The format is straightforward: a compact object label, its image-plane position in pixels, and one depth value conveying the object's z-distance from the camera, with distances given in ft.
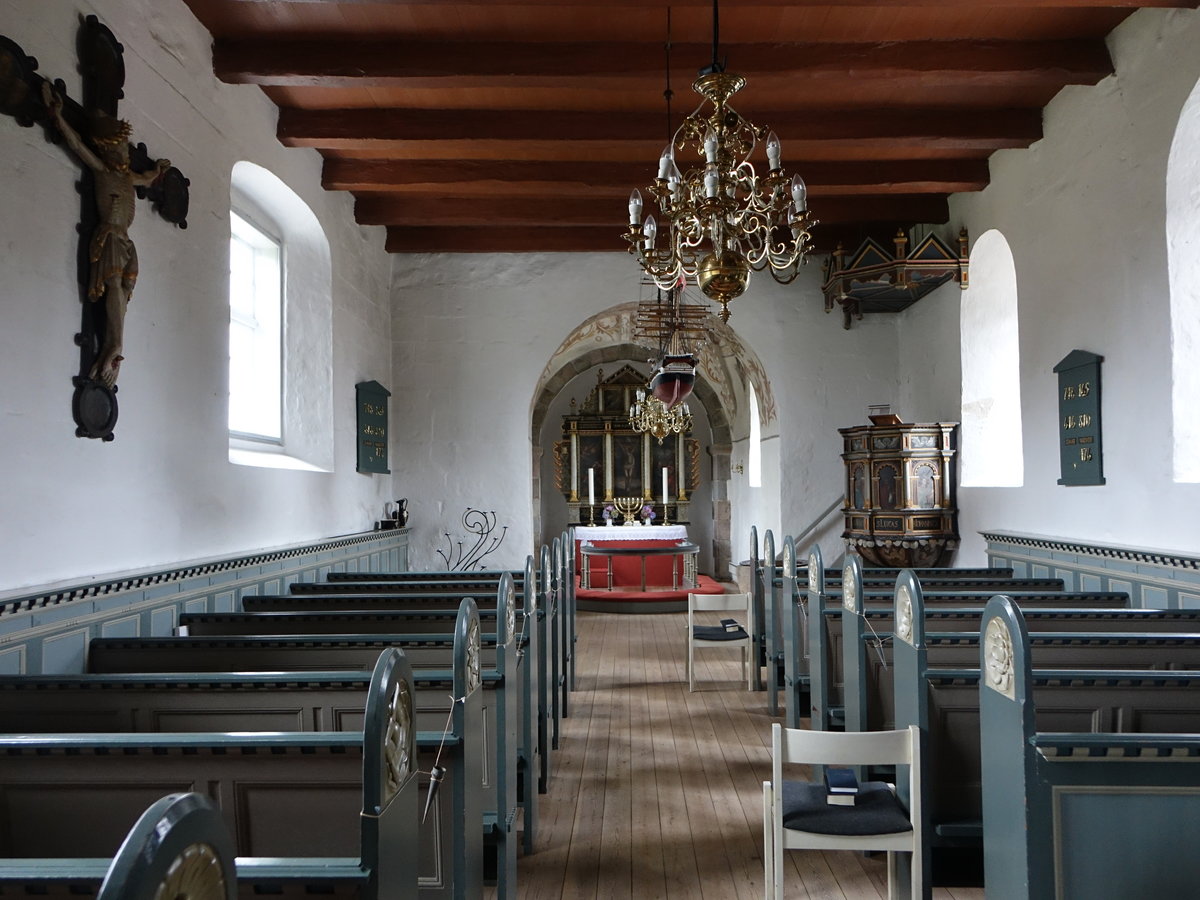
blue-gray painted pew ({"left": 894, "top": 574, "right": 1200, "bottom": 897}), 9.18
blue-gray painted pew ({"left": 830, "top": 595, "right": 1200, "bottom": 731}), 11.91
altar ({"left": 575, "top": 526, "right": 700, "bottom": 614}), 37.73
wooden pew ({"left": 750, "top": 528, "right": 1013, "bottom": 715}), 18.53
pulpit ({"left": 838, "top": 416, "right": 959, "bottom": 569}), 24.82
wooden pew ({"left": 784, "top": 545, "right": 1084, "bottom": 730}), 13.69
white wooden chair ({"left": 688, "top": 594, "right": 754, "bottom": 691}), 21.01
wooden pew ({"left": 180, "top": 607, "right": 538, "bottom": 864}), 12.30
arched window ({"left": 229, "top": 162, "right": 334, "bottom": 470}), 19.88
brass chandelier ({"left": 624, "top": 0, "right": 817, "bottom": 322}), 11.87
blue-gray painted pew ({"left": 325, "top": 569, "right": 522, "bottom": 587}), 18.60
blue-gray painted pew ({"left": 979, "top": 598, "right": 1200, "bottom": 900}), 6.56
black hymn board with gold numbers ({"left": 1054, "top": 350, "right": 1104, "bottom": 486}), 17.61
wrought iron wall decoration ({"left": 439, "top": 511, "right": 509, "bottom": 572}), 29.27
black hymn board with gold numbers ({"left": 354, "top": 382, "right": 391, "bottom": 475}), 25.29
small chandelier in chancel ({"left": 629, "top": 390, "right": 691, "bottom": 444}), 43.62
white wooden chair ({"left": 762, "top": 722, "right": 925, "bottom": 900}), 8.38
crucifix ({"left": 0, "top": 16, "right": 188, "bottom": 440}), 11.78
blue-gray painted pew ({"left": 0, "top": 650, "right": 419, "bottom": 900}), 6.49
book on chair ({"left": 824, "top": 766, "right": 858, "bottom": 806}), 8.98
